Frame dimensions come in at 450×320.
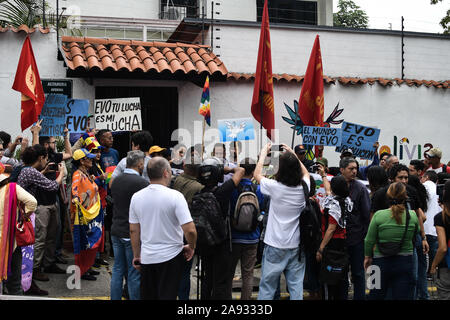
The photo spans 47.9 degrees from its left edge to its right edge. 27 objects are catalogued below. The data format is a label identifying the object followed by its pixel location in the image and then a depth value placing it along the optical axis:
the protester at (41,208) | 6.61
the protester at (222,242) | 5.63
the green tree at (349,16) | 27.70
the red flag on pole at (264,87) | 8.53
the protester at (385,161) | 9.02
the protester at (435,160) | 8.75
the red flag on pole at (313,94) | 9.46
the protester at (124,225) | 5.77
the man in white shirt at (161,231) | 4.90
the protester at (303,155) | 8.55
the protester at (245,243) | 5.84
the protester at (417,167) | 8.29
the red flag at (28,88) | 8.26
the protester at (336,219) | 5.90
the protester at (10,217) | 5.82
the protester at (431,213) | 7.26
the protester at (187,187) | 6.07
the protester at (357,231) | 6.26
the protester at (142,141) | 7.25
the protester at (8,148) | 7.54
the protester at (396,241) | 5.45
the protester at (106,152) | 8.55
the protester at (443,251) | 5.29
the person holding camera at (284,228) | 5.47
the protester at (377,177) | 6.64
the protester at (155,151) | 7.62
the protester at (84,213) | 7.25
